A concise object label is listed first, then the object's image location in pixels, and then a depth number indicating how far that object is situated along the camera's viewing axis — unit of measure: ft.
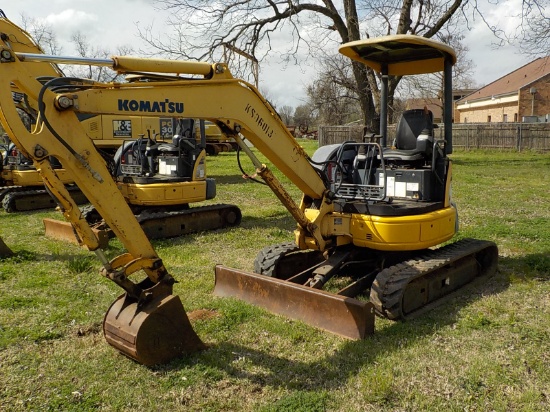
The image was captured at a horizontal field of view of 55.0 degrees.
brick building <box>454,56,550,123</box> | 146.10
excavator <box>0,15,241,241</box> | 30.81
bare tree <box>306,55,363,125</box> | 82.94
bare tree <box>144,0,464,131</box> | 68.18
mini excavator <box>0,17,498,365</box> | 13.24
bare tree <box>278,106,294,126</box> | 281.74
